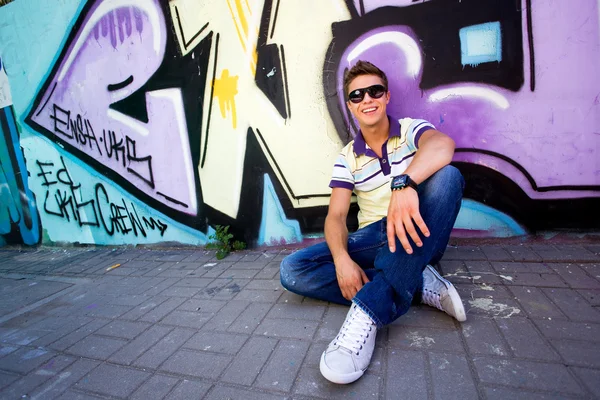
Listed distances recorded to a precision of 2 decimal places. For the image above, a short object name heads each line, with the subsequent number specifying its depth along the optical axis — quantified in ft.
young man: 4.59
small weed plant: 10.38
